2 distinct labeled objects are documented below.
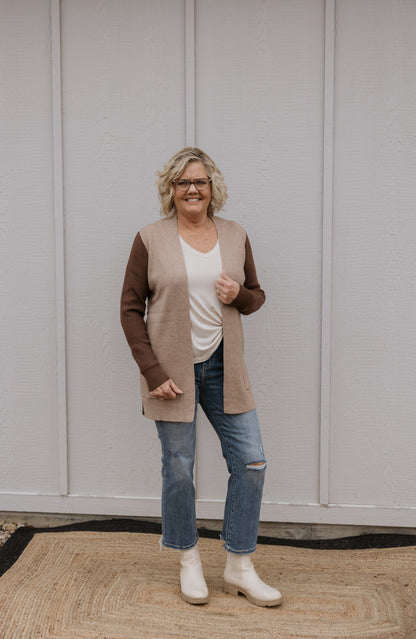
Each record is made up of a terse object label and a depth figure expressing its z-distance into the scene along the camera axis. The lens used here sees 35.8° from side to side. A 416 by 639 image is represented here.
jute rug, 2.47
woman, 2.48
